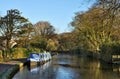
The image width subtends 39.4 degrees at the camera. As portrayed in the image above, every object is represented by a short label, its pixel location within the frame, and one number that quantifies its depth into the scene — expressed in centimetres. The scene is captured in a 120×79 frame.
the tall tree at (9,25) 3504
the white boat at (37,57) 2467
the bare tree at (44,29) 6021
